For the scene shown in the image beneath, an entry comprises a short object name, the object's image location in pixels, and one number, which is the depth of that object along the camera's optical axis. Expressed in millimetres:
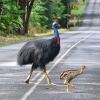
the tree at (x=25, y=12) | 59469
